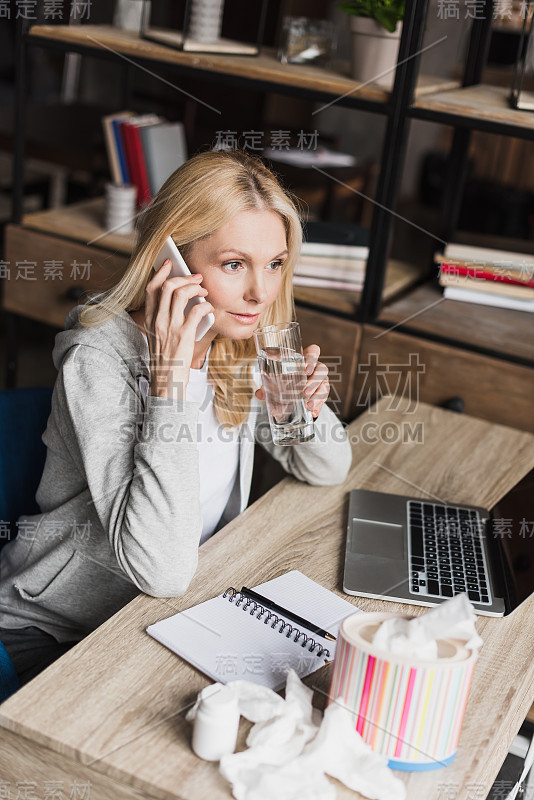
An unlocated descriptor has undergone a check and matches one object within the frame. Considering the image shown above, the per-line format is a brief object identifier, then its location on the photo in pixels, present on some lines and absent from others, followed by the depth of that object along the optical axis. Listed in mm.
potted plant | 1876
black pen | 1170
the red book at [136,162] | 2398
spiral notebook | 1086
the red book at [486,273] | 2086
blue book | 2404
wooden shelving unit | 1783
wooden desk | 935
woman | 1235
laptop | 1307
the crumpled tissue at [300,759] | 886
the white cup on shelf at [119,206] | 2365
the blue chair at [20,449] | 1527
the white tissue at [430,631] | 891
